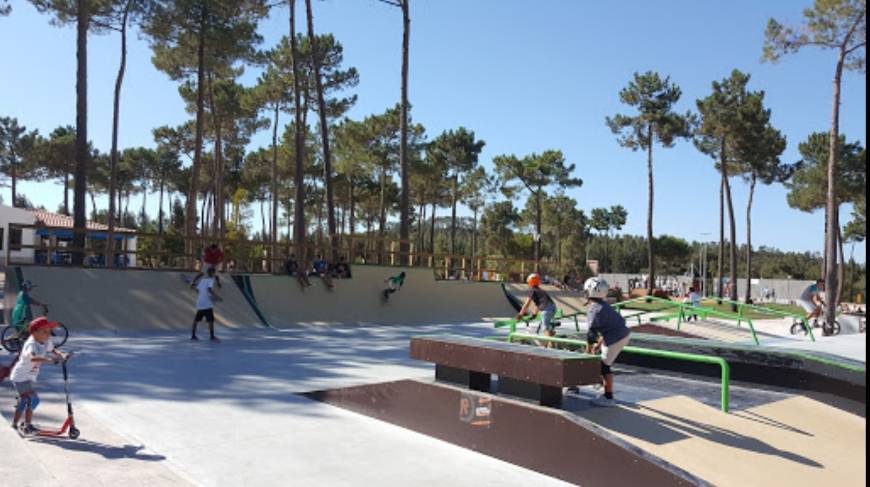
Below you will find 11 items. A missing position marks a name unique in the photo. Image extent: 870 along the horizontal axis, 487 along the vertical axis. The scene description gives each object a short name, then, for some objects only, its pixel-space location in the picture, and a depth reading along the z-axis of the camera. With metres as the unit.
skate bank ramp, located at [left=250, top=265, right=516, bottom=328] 17.52
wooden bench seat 5.12
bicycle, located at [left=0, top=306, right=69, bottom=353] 9.02
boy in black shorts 12.12
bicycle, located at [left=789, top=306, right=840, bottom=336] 17.75
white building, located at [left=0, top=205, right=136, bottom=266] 41.75
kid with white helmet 5.88
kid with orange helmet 10.45
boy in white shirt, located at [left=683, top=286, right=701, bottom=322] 19.56
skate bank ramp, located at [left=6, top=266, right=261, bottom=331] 13.85
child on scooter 5.33
